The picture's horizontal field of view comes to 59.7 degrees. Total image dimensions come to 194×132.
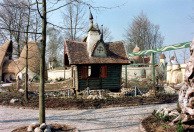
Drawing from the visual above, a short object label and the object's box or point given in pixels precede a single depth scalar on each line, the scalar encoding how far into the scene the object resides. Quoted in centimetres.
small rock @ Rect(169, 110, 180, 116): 623
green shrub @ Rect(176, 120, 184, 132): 466
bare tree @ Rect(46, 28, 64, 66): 3402
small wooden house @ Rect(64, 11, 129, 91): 1214
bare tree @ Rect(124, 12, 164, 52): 3869
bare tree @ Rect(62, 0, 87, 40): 2967
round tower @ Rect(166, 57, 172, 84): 2253
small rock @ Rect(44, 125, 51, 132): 503
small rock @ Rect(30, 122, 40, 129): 522
